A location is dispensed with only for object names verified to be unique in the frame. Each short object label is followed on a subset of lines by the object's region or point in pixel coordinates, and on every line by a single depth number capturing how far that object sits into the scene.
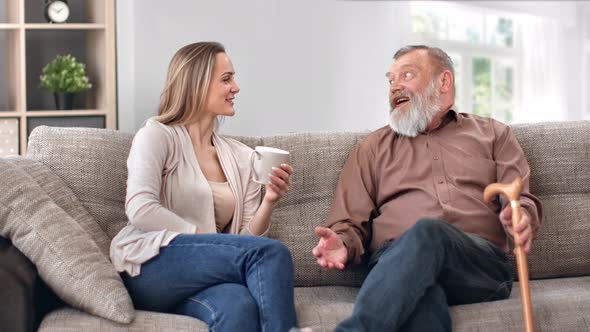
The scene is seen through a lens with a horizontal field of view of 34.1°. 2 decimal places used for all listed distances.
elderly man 2.50
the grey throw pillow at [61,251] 2.49
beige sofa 2.77
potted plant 5.14
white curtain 9.73
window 8.67
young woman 2.52
